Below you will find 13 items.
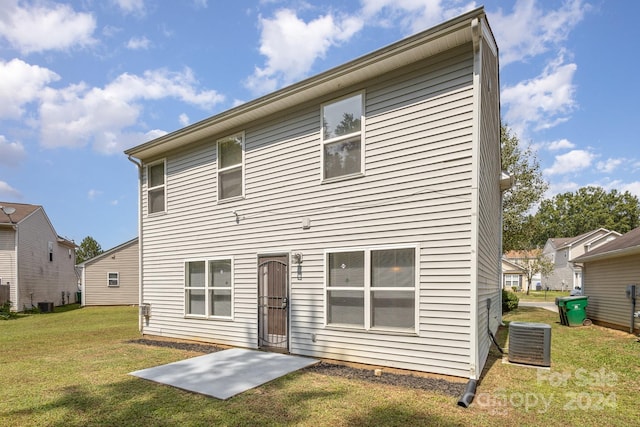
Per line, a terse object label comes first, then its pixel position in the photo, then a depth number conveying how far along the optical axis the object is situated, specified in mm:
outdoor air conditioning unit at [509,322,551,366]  5688
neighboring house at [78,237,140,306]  22000
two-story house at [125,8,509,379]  5055
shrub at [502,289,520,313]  15924
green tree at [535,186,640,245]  54062
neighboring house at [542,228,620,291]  35000
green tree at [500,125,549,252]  16953
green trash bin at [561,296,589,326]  11336
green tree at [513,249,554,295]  32844
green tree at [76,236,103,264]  48125
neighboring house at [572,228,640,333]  9914
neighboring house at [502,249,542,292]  38922
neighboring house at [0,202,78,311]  17828
